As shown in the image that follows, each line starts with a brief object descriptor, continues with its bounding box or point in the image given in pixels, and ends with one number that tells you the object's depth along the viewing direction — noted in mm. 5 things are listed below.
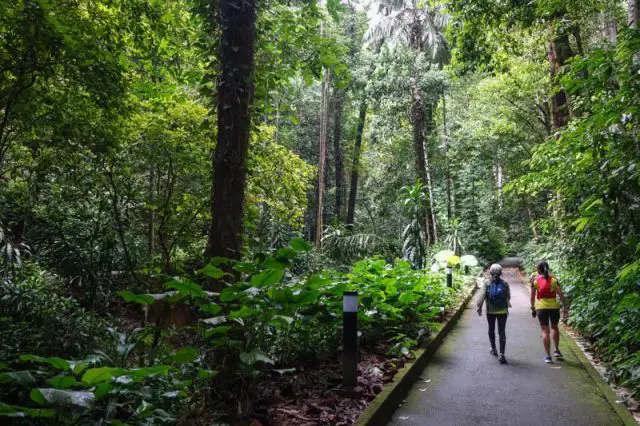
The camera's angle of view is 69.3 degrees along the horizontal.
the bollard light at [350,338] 4723
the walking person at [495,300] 7914
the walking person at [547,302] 7706
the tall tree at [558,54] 9672
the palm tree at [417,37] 22172
